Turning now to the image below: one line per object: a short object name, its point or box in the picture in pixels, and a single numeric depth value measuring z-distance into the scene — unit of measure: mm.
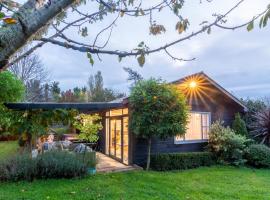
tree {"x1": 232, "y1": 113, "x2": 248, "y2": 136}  15148
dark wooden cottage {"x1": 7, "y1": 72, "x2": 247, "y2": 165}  12656
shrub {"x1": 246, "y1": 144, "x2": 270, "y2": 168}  13219
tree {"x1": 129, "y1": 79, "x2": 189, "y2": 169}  11180
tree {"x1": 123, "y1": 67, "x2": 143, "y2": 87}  32919
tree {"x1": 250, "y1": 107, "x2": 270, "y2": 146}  14844
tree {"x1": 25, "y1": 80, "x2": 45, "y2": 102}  26123
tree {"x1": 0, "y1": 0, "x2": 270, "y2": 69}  1249
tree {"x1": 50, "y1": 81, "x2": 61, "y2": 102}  28275
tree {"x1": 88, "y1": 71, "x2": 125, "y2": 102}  35500
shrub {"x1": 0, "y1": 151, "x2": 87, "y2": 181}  8891
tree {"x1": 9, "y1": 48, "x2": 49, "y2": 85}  25517
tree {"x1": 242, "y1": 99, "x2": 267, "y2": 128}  16422
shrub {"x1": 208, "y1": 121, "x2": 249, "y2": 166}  13172
